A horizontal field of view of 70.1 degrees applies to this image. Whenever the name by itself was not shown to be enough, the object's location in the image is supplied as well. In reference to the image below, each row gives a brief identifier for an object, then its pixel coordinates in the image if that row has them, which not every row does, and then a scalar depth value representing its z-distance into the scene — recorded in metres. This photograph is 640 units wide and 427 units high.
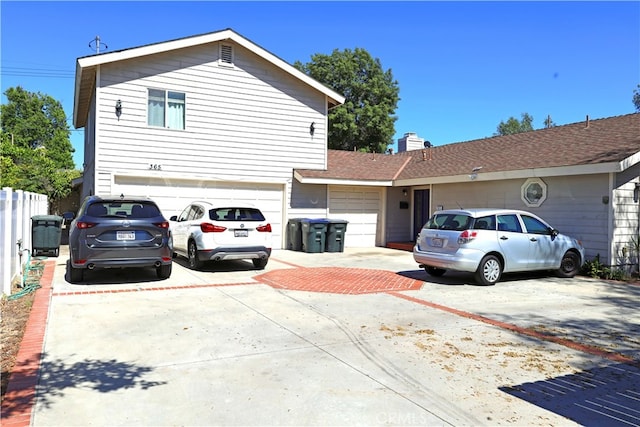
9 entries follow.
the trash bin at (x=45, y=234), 12.22
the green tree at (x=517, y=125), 65.06
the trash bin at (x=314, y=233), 14.84
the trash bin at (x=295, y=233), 15.36
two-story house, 11.90
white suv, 10.02
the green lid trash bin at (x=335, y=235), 15.20
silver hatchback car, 9.23
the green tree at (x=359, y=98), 38.22
